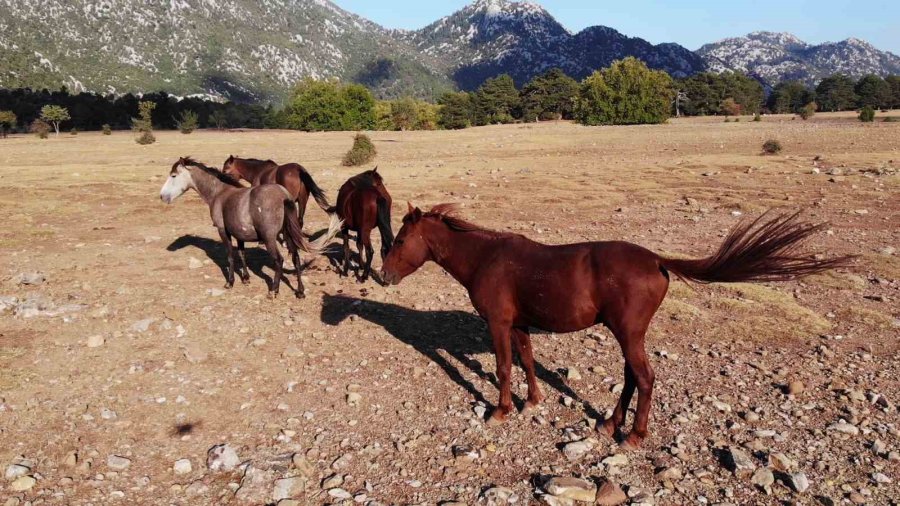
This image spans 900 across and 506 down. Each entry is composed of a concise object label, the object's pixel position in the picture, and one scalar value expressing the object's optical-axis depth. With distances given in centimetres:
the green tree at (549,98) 9562
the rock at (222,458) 472
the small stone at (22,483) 436
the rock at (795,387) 578
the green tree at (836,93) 9816
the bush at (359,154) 2848
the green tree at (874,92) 9525
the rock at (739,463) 446
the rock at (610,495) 420
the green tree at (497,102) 9494
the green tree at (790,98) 10150
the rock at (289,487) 435
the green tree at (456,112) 9131
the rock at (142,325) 755
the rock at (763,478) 430
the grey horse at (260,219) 920
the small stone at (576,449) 481
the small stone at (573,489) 423
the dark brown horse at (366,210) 1015
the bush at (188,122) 6738
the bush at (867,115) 4900
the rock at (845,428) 497
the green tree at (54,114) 6994
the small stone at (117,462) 467
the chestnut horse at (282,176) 1225
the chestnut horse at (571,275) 465
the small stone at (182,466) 467
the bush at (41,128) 5887
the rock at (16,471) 450
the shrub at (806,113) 6178
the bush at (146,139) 4563
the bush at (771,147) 2736
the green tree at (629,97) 7144
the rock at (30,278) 948
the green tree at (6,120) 6410
